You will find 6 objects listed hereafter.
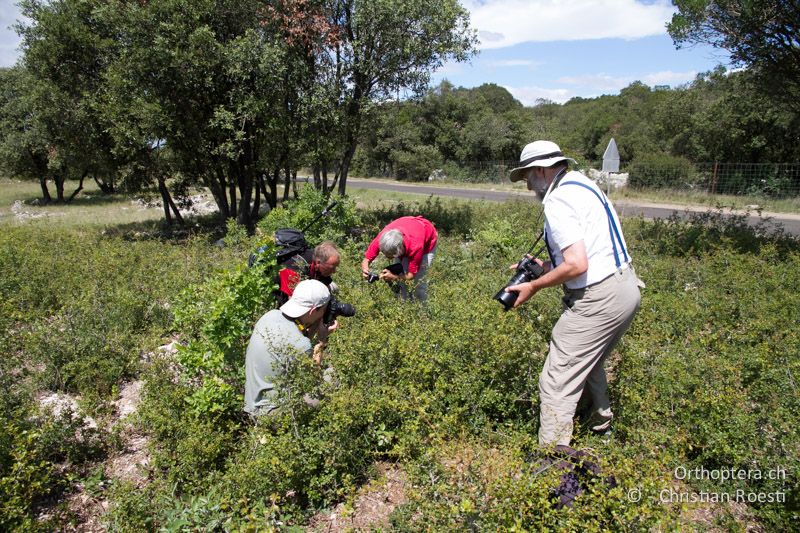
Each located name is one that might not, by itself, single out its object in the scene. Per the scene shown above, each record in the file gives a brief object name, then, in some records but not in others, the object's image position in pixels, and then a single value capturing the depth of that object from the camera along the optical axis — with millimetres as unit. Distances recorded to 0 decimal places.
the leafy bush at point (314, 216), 8805
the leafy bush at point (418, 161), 35375
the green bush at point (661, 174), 22156
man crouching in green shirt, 3455
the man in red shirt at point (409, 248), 4906
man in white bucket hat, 2850
